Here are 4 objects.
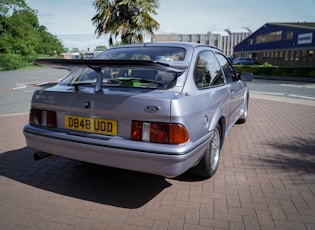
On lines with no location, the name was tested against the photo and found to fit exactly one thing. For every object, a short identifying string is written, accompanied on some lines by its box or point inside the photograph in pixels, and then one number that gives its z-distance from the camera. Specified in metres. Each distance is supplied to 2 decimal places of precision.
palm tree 13.65
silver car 2.45
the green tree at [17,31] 46.47
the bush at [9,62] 32.31
